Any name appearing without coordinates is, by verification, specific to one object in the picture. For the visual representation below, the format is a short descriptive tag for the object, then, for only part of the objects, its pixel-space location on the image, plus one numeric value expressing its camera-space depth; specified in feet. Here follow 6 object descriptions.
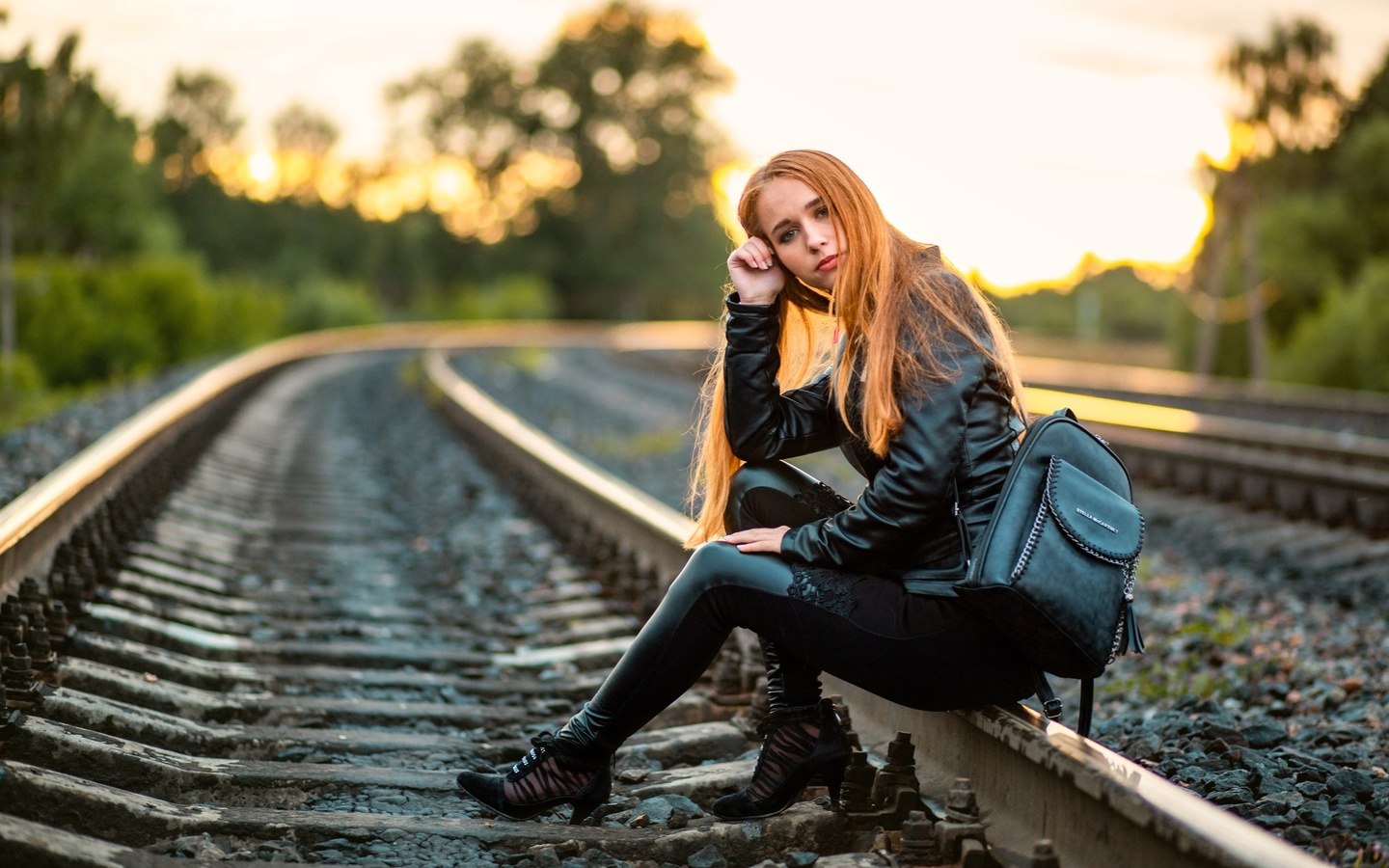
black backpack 8.10
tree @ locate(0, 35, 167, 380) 50.72
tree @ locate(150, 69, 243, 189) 234.17
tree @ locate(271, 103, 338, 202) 257.75
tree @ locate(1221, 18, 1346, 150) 86.74
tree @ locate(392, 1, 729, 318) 200.23
